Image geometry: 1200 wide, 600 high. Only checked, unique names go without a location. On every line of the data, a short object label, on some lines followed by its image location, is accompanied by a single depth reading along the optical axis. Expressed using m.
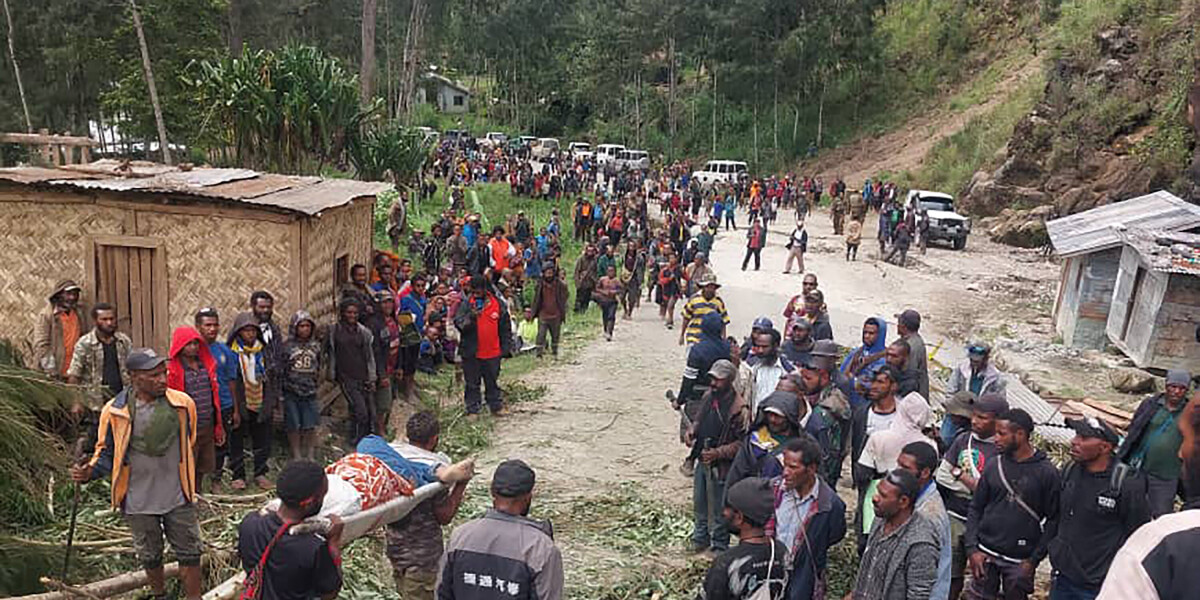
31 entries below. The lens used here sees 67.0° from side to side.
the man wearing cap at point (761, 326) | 7.16
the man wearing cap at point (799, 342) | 7.65
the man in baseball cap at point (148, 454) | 4.90
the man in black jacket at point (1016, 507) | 4.99
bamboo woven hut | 8.46
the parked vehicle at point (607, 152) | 47.37
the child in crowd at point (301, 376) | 7.63
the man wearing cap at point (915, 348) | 7.56
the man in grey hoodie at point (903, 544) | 4.16
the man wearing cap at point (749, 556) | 3.69
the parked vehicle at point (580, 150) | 48.56
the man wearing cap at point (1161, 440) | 5.57
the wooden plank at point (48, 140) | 10.91
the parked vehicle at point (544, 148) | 50.19
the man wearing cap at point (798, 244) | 21.70
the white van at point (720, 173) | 39.81
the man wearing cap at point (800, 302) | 9.57
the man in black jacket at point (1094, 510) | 4.72
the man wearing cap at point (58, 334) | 7.45
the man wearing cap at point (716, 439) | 6.31
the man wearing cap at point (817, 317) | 9.14
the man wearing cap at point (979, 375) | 7.34
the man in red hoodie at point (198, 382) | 6.27
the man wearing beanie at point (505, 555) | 3.65
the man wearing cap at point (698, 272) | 14.54
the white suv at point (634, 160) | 43.91
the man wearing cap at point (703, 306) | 10.18
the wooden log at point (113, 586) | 5.08
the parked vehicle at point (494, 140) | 50.93
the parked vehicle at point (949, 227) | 26.55
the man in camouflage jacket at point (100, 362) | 6.70
